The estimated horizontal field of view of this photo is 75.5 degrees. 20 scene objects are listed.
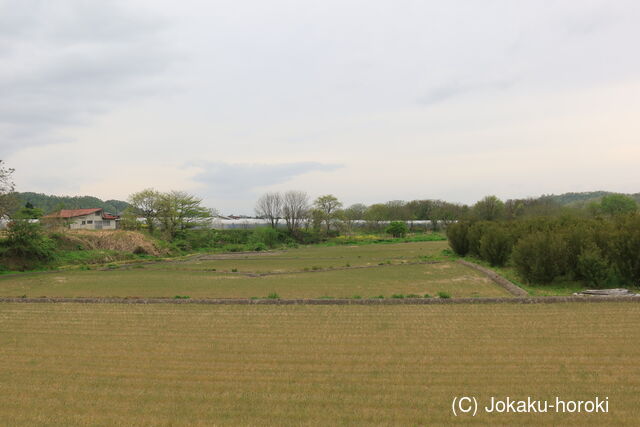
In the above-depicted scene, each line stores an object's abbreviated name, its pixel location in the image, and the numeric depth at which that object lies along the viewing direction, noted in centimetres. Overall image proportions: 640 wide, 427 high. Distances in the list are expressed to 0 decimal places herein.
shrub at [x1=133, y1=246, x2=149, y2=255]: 4266
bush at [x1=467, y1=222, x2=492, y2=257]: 3173
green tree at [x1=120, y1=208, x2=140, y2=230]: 5700
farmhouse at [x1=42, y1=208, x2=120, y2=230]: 6184
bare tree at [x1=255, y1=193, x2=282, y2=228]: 8744
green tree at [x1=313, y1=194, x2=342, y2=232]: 8350
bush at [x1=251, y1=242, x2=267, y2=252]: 5617
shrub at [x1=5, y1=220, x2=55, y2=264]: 3070
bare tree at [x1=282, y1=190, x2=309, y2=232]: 8431
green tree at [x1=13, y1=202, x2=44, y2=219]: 3185
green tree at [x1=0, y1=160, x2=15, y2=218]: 2916
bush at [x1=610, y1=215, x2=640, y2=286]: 1633
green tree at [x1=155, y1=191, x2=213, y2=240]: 5819
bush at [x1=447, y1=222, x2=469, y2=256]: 3521
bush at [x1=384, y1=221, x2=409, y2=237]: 7556
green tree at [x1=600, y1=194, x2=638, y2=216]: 6843
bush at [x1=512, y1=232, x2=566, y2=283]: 1759
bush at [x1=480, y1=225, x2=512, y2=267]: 2548
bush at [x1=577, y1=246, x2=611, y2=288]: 1639
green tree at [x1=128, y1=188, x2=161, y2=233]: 5853
